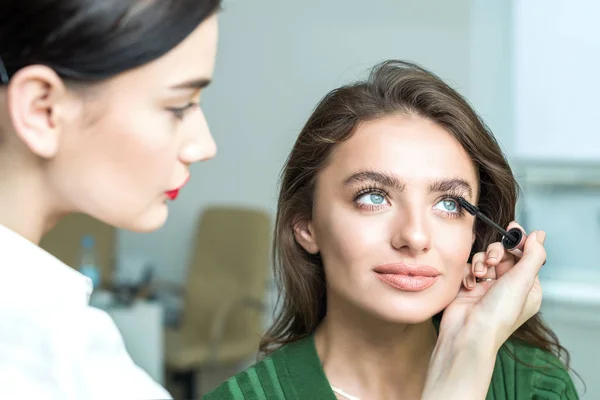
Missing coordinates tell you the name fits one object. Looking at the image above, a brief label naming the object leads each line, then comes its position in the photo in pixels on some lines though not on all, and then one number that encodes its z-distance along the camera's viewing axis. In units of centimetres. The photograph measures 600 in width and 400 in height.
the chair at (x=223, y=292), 366
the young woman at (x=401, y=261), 116
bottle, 382
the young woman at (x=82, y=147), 59
